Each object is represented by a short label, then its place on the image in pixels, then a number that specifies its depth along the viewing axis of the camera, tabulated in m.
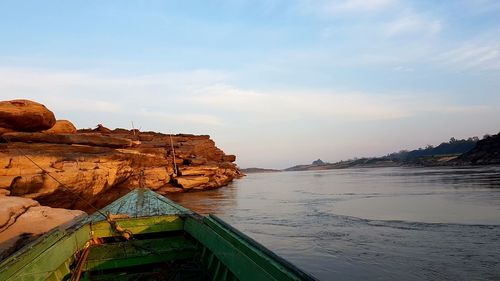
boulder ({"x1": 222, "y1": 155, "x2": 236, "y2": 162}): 54.36
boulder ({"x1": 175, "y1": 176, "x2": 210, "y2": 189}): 31.57
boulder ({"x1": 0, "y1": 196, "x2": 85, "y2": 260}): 8.72
